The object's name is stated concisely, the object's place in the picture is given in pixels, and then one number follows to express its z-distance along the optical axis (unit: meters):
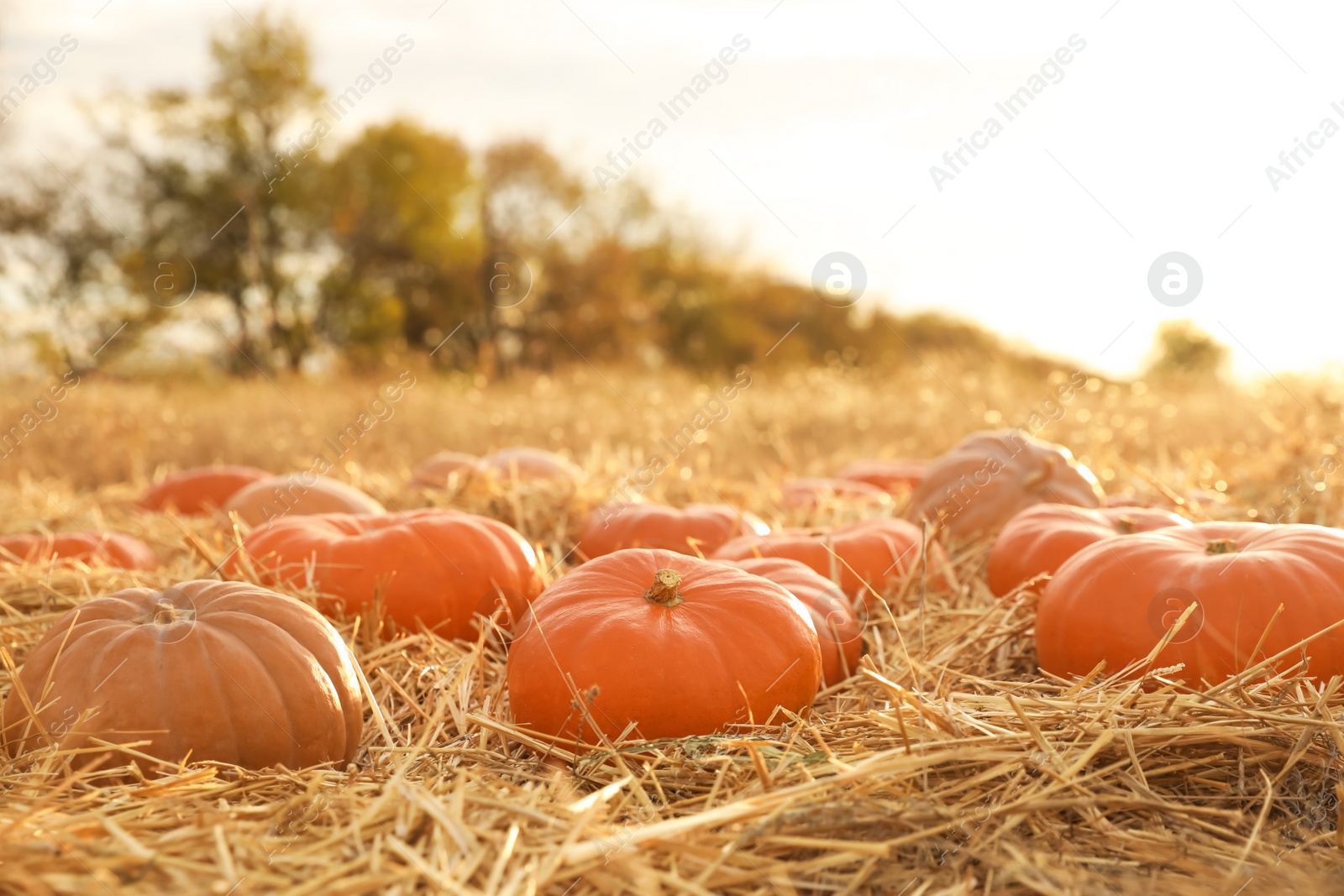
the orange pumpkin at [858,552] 3.35
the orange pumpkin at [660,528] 3.75
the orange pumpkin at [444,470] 4.68
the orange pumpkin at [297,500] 4.37
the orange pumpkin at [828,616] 2.70
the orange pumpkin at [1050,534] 3.22
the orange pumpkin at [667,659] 2.22
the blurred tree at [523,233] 23.78
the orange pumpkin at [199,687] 2.06
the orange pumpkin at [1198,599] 2.46
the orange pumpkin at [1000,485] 4.20
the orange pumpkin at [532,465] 4.93
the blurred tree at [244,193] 23.47
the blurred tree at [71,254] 21.50
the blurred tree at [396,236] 24.97
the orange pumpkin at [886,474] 5.80
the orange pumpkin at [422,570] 3.00
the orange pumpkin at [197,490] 5.80
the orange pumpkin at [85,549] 4.03
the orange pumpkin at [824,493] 4.77
